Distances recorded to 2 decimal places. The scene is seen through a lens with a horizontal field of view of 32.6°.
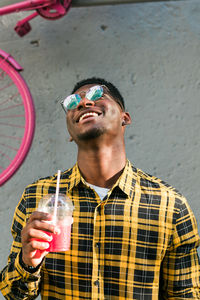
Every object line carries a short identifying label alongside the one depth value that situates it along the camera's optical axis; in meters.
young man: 1.28
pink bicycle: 1.87
